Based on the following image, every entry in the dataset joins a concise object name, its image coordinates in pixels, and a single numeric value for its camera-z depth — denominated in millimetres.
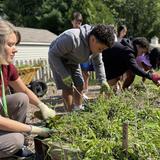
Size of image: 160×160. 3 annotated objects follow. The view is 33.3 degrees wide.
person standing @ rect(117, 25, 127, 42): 5473
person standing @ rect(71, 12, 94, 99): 4804
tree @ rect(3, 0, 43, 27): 24607
